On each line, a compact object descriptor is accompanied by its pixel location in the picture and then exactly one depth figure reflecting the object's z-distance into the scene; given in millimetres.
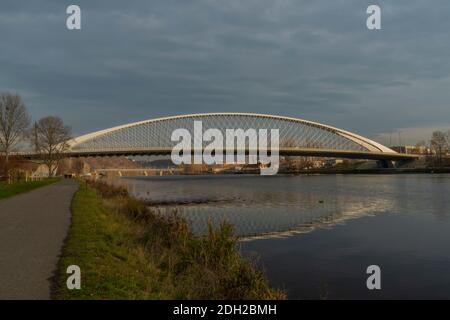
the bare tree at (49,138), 57875
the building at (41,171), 63412
